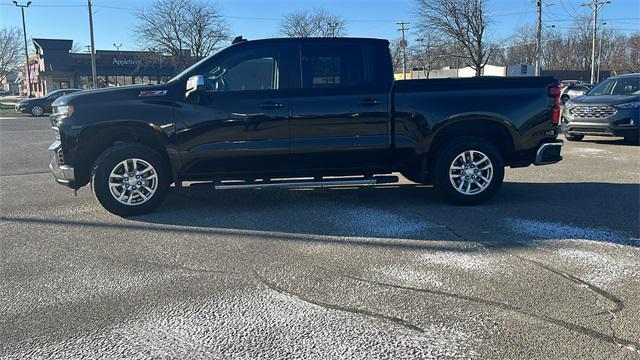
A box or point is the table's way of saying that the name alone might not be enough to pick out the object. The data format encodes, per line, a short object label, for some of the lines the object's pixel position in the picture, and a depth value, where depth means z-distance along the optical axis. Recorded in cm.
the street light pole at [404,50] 6262
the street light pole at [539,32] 3969
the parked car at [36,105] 3075
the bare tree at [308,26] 4929
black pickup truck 592
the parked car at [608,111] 1189
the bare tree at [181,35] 4416
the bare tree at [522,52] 7598
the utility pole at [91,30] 3603
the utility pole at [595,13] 4691
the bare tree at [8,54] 5394
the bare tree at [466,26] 3703
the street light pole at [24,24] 4469
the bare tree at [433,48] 3932
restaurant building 5262
